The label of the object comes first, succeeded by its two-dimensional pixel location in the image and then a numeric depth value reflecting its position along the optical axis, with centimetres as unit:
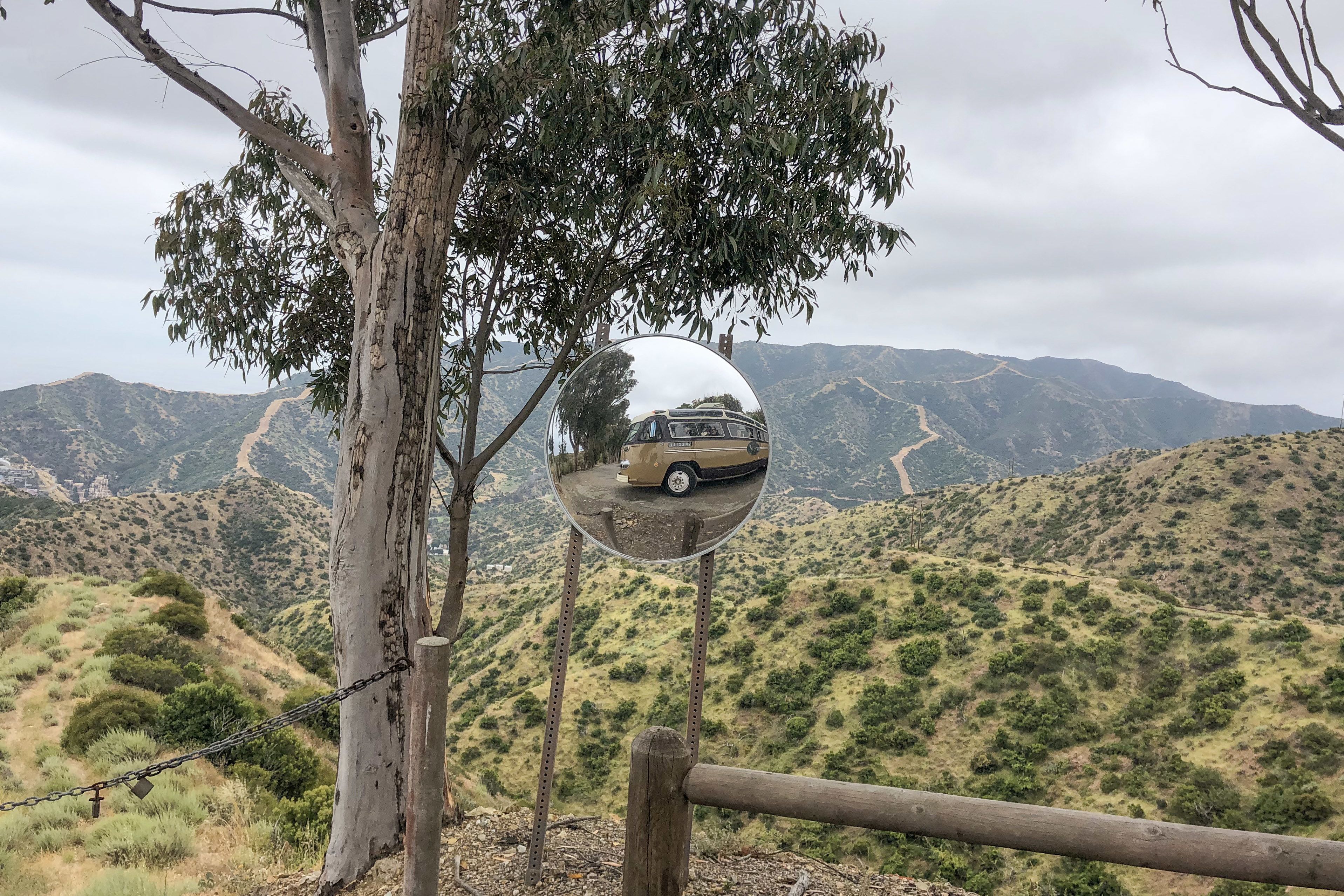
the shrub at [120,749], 741
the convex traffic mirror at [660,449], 346
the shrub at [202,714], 823
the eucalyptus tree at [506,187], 430
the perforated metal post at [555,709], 387
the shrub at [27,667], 991
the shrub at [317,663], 1806
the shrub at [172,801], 593
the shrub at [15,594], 1316
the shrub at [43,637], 1150
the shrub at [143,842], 512
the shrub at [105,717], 779
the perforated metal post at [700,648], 373
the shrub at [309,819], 553
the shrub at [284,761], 788
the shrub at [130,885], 430
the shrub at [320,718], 1138
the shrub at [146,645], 1129
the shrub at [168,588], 1576
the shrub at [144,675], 1004
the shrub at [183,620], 1400
